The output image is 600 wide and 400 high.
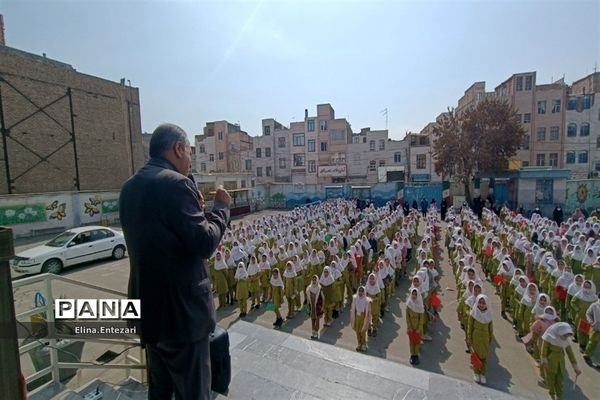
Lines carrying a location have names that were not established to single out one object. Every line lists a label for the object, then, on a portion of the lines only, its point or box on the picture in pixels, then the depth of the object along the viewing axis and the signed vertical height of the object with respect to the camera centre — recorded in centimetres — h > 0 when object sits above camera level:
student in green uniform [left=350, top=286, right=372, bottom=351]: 622 -288
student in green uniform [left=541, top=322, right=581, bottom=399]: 468 -284
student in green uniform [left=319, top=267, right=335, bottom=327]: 757 -290
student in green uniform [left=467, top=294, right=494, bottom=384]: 525 -276
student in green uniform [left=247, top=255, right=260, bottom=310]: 852 -295
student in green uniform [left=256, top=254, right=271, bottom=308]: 890 -291
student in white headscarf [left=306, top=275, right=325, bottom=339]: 697 -298
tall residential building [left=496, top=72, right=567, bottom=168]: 3219 +571
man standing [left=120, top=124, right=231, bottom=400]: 167 -46
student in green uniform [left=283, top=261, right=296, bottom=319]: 808 -296
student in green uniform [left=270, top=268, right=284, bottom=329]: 762 -292
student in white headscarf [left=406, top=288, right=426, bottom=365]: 590 -290
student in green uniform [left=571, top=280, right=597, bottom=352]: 632 -284
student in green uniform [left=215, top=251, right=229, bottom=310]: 877 -296
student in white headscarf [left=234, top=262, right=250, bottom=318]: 813 -295
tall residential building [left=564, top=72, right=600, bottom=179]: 3209 +352
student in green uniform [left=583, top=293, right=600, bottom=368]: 577 -302
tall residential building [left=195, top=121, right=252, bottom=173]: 4372 +382
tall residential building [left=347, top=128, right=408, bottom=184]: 3734 +171
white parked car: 1062 -267
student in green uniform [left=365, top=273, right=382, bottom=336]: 691 -279
